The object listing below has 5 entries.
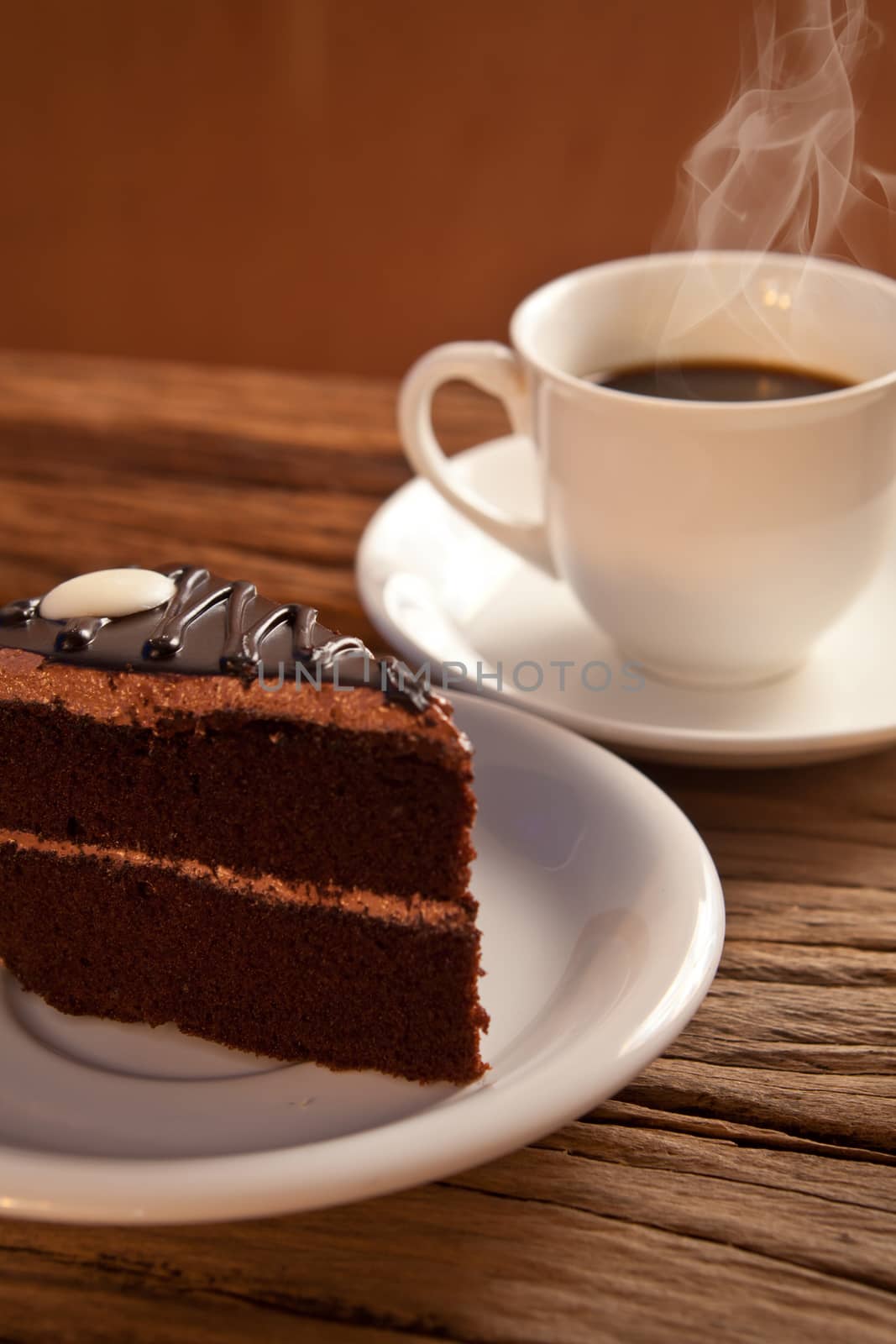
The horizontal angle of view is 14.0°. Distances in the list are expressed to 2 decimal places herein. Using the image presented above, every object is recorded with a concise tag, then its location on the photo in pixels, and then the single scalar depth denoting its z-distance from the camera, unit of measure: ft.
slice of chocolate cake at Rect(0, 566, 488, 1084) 2.08
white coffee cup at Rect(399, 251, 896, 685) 2.27
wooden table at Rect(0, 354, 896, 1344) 1.96
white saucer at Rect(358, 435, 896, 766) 2.25
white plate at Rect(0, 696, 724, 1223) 1.94
